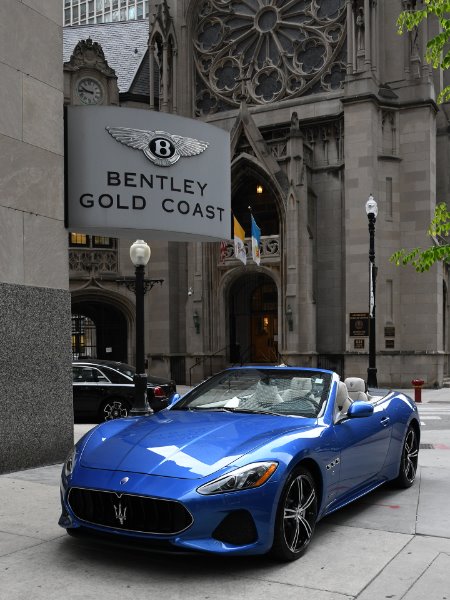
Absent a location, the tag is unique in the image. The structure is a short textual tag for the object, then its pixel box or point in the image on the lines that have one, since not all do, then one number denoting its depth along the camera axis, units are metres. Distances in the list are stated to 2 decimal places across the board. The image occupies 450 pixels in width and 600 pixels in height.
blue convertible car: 4.73
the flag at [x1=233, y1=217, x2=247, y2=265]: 24.79
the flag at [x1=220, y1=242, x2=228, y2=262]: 32.44
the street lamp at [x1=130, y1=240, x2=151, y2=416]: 13.16
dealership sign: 9.82
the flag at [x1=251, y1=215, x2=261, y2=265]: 27.21
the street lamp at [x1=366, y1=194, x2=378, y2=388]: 21.92
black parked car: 15.38
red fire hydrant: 20.95
